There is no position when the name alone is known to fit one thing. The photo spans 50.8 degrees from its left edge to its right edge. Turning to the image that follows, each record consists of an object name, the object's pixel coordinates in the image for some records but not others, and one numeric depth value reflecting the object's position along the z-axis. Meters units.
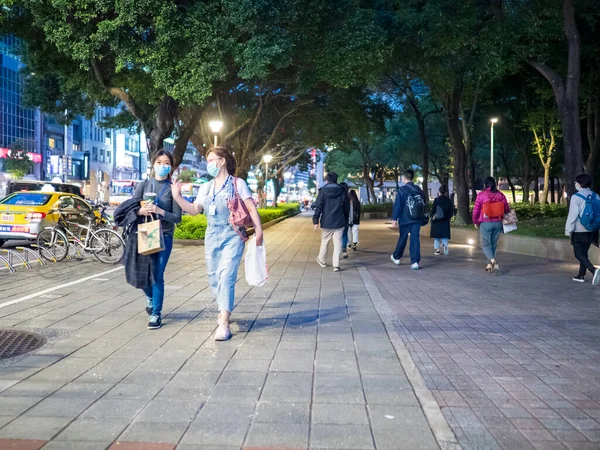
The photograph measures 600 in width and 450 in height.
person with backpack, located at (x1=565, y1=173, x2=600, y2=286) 10.05
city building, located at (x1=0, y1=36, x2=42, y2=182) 56.84
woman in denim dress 5.88
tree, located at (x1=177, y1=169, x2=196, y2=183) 80.22
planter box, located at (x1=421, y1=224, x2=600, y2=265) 14.30
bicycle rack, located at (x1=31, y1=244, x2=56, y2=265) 12.69
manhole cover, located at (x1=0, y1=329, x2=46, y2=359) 5.31
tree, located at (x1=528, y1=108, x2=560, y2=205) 29.95
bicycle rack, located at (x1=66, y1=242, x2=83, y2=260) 13.12
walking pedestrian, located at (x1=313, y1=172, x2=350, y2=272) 11.93
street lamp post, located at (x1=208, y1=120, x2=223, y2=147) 22.11
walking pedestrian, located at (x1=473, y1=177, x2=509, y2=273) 11.34
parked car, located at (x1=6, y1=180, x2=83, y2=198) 20.44
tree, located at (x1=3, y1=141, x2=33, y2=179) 52.31
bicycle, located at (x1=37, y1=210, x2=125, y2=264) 12.63
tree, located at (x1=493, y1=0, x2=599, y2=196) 15.48
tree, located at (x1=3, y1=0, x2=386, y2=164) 14.63
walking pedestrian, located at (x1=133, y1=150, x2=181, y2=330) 6.30
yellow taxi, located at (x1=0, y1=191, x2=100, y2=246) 14.38
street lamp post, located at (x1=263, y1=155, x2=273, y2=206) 38.46
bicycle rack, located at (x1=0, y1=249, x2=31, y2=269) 11.13
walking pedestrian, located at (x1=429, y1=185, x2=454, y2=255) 15.07
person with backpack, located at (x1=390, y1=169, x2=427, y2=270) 12.14
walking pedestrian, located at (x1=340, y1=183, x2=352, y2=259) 14.77
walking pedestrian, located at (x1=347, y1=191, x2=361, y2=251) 15.77
